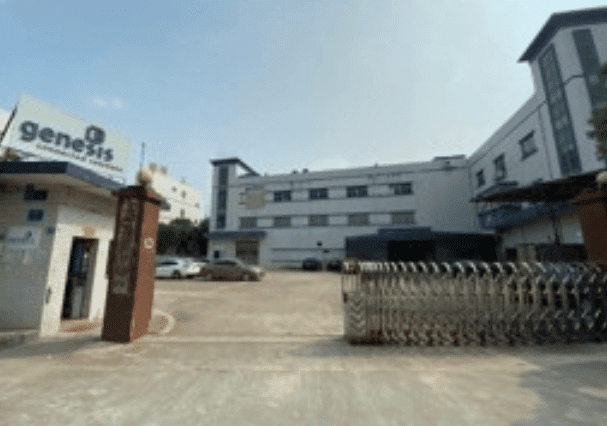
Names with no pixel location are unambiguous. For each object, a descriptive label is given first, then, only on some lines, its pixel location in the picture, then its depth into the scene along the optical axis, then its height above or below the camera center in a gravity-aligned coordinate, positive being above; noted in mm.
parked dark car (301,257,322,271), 29500 -938
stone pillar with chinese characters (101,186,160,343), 5332 -197
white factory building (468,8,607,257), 16422 +9496
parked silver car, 17984 -900
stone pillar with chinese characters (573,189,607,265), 5809 +703
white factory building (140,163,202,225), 46500 +12402
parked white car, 18891 -728
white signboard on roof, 6996 +3620
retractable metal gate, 5262 -1136
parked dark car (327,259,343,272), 28852 -966
